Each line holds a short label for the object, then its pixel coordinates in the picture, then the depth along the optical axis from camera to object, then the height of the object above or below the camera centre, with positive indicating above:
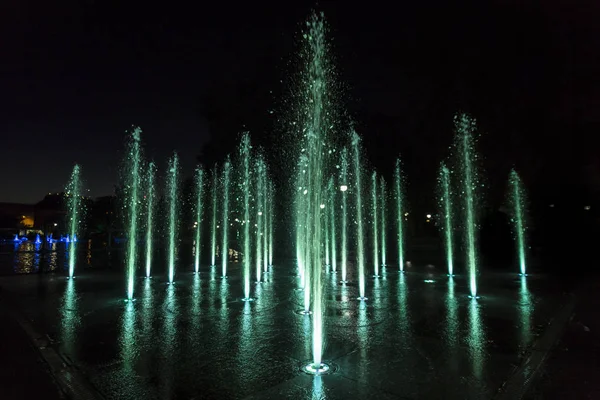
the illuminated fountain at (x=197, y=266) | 15.97 -1.21
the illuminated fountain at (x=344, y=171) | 18.78 +3.64
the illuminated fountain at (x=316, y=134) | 5.28 +1.93
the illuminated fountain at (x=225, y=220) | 14.93 +0.89
